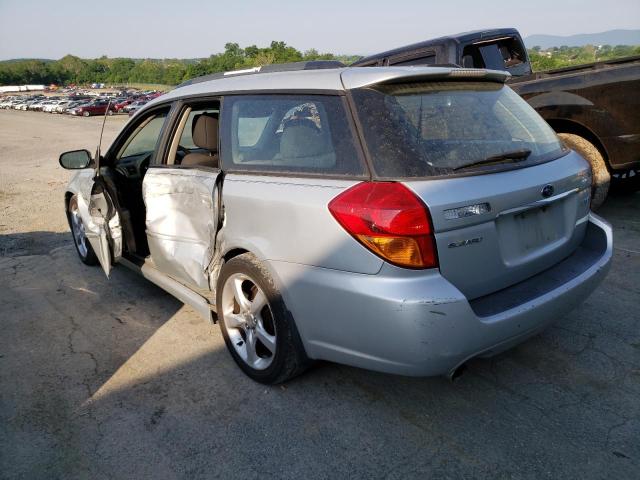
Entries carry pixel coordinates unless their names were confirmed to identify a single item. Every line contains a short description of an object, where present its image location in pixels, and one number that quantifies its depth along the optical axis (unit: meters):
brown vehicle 5.00
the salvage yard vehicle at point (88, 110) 49.47
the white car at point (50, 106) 57.11
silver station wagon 2.09
